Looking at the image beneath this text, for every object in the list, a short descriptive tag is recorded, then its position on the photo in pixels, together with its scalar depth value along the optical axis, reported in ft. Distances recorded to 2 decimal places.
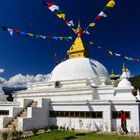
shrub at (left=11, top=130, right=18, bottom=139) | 54.67
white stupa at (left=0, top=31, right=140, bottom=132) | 68.28
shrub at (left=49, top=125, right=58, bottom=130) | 72.33
